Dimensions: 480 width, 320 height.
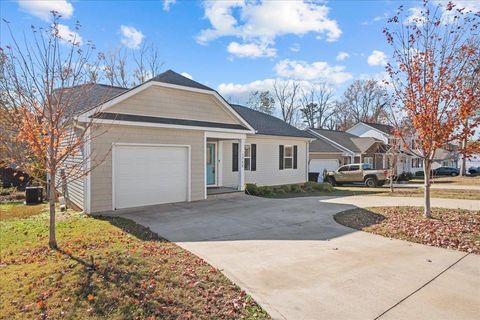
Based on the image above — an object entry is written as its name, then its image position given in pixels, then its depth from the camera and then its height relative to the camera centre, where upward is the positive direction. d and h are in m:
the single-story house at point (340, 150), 28.78 +1.20
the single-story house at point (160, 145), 10.18 +0.68
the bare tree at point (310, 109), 55.94 +9.81
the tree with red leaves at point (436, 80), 8.18 +2.29
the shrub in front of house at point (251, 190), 15.20 -1.37
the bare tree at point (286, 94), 52.66 +11.88
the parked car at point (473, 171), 40.69 -1.13
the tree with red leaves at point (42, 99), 6.36 +1.37
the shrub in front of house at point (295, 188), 17.62 -1.49
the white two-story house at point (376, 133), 36.91 +3.71
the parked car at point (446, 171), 39.78 -1.10
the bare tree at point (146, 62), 31.01 +10.37
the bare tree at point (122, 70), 25.60 +8.18
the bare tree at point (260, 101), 51.00 +10.30
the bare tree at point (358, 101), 53.09 +10.95
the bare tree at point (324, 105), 55.78 +10.50
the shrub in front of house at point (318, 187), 18.47 -1.49
